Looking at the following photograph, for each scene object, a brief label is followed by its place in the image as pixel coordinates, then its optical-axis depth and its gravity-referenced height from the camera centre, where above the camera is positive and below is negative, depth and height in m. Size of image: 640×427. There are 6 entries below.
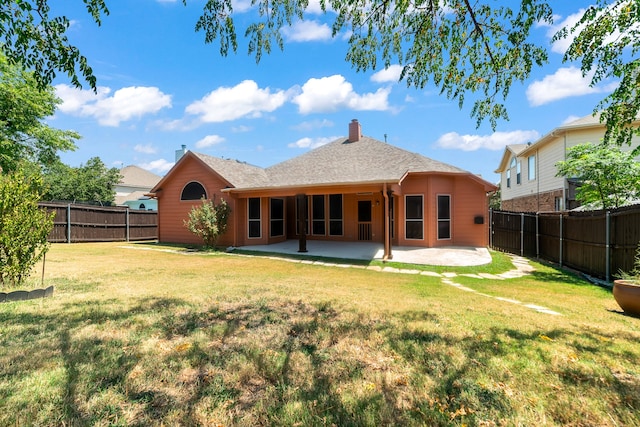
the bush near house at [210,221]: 12.96 -0.16
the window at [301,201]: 12.11 +0.65
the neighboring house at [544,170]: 15.12 +3.12
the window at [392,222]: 13.81 -0.23
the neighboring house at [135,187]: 33.97 +4.00
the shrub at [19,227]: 5.21 -0.17
